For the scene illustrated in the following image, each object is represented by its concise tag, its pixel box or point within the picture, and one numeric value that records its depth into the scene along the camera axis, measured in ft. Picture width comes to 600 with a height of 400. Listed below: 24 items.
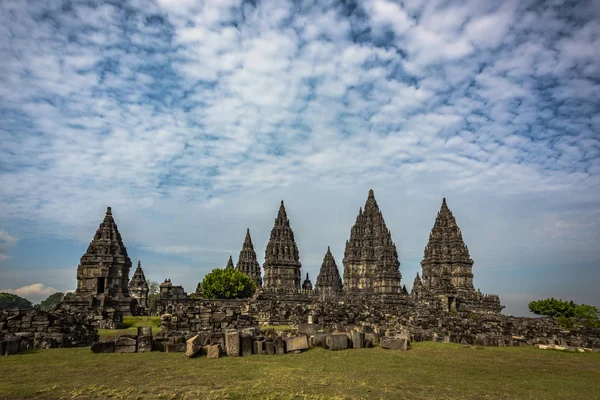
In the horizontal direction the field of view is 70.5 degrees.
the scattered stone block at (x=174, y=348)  41.04
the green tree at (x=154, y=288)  266.98
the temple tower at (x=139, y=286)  167.16
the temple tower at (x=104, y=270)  106.73
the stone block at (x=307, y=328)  53.41
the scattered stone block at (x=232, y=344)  38.86
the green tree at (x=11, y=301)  256.93
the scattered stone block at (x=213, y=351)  37.90
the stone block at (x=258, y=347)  40.34
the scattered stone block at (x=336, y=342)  43.50
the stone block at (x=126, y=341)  40.42
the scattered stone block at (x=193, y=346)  37.78
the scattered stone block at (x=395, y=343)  45.50
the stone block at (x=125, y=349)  40.14
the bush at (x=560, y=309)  146.30
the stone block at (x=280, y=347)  40.96
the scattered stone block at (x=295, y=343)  41.60
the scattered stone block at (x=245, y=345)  39.40
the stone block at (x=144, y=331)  42.63
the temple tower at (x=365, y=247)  208.64
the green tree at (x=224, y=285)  177.88
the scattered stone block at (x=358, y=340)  45.03
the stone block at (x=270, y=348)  40.57
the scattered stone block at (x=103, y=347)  39.96
